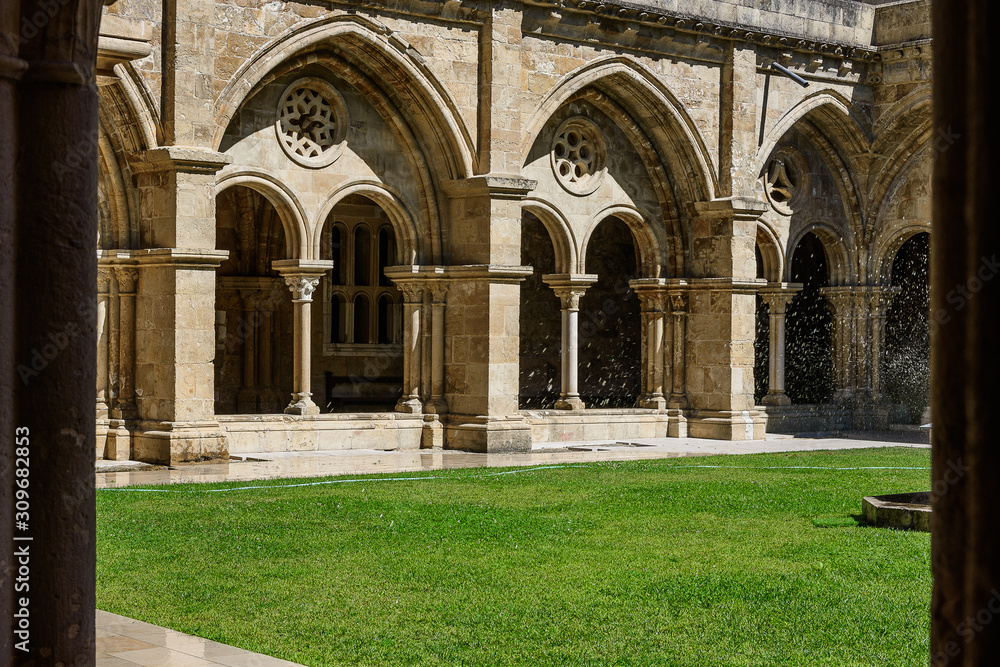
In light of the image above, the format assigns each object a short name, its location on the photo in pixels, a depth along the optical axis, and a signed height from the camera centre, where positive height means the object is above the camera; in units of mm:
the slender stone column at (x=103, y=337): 14711 +286
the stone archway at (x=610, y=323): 23406 +765
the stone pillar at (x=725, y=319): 18859 +680
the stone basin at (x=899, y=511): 9562 -965
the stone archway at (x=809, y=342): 23531 +475
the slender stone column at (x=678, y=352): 19406 +236
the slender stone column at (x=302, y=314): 16062 +599
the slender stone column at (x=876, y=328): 21656 +663
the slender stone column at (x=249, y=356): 19734 +131
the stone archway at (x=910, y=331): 22266 +659
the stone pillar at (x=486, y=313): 16375 +645
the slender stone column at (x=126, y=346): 14570 +191
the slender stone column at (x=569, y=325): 18406 +573
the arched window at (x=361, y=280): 20734 +1299
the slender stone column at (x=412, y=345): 16938 +264
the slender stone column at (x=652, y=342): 19375 +374
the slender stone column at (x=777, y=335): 20891 +527
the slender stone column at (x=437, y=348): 16859 +228
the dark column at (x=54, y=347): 3305 +40
